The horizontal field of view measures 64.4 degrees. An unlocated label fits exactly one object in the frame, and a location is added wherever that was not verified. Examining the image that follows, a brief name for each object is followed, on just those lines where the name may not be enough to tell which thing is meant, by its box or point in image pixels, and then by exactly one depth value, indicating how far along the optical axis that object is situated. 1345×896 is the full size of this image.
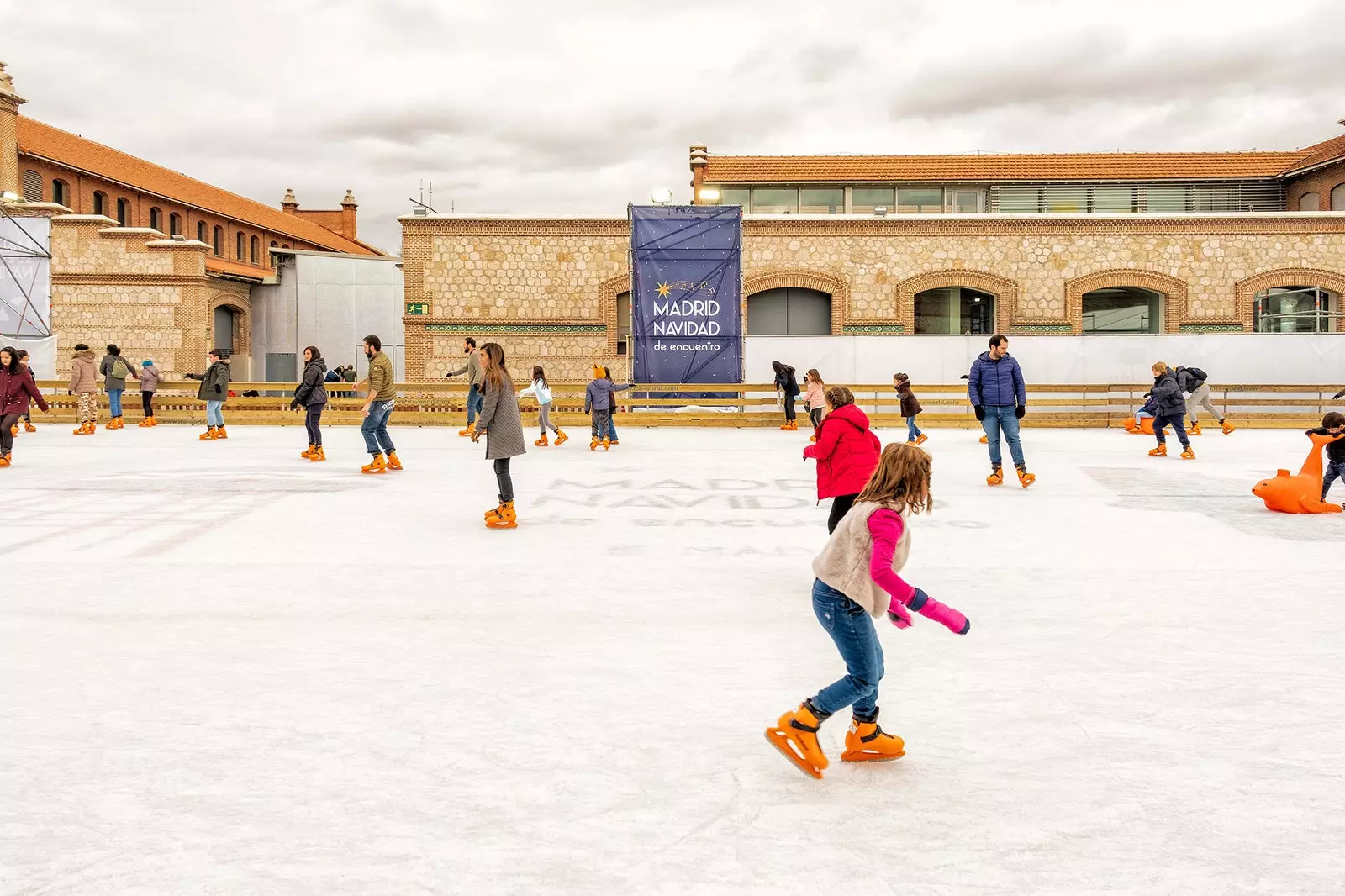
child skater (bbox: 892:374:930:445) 16.25
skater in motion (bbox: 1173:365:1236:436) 19.53
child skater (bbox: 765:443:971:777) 3.72
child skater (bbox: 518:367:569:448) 18.42
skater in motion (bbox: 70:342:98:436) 20.47
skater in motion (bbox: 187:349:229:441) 18.75
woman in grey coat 9.46
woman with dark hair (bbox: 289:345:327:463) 14.99
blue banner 23.42
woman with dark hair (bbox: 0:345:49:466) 14.23
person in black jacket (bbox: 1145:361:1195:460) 15.59
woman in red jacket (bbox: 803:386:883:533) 6.47
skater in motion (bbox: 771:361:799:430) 22.30
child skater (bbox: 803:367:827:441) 16.85
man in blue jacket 12.38
